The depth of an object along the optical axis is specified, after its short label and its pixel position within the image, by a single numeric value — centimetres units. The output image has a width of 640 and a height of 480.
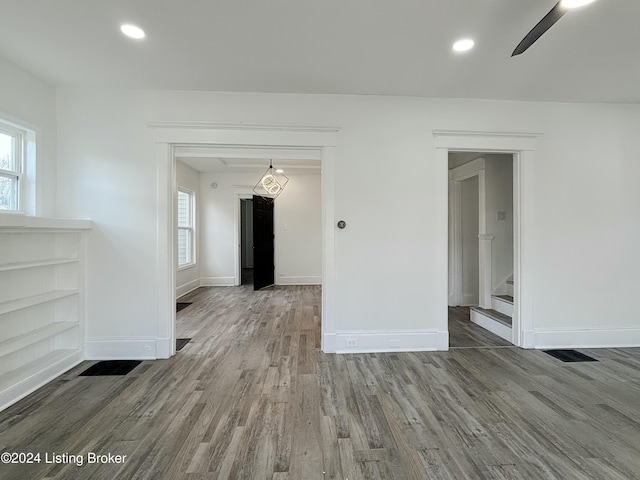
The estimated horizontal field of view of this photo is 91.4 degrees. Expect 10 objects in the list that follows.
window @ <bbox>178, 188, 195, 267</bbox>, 669
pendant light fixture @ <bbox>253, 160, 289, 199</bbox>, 582
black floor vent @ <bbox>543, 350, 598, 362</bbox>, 306
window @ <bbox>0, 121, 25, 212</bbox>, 266
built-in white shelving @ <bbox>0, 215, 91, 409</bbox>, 241
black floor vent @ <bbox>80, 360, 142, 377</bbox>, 279
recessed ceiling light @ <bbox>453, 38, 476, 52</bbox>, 232
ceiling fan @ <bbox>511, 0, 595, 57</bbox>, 154
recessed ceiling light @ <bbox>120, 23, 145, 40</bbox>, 216
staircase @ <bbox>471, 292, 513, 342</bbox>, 375
